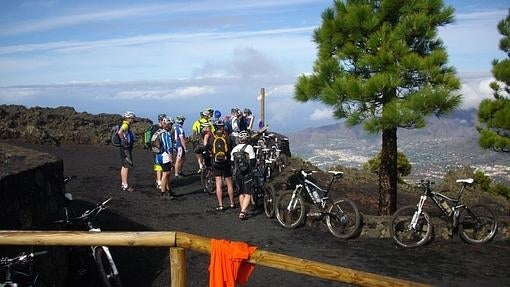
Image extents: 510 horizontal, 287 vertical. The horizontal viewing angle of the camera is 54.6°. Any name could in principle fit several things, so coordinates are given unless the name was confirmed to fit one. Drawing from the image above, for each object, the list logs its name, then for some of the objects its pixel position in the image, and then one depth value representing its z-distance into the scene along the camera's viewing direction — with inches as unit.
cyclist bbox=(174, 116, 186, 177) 553.6
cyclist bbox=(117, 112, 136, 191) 483.8
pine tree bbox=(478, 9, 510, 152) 821.9
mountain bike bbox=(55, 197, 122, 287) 257.4
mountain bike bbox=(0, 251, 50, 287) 190.9
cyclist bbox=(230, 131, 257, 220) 429.4
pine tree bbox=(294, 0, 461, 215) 425.1
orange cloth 143.6
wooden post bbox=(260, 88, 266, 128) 856.3
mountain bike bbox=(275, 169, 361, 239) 403.5
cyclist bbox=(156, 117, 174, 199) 478.3
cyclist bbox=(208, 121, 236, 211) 434.3
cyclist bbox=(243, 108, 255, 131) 700.0
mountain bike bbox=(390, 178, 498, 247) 390.0
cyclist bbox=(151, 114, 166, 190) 497.1
